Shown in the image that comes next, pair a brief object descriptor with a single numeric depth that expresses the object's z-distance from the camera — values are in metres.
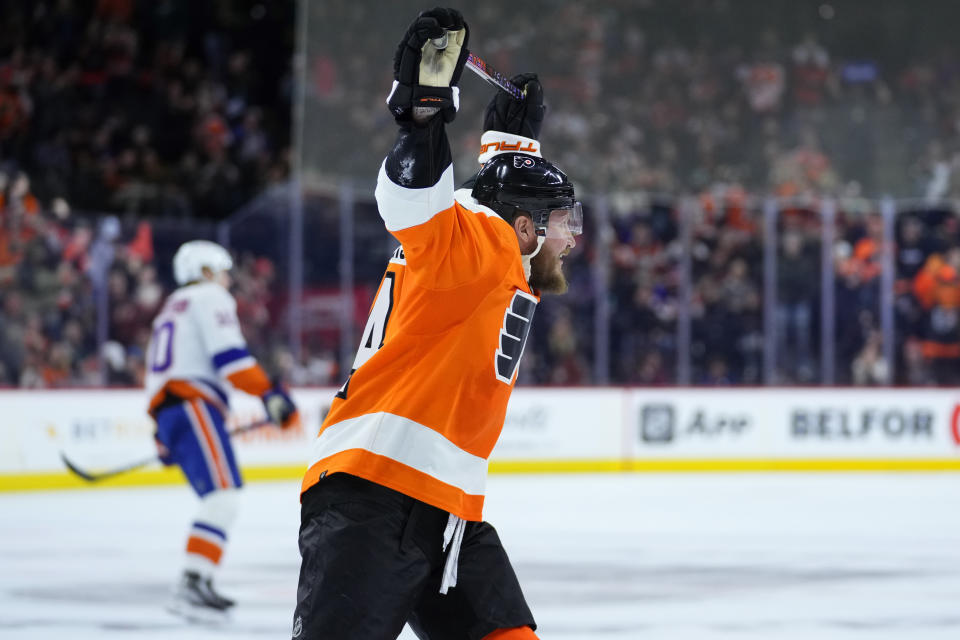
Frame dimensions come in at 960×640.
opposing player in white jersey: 26.06
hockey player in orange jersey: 10.24
